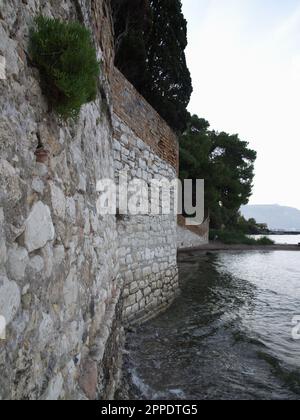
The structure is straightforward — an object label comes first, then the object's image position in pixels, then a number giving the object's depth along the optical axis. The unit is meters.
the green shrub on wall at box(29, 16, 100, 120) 1.60
